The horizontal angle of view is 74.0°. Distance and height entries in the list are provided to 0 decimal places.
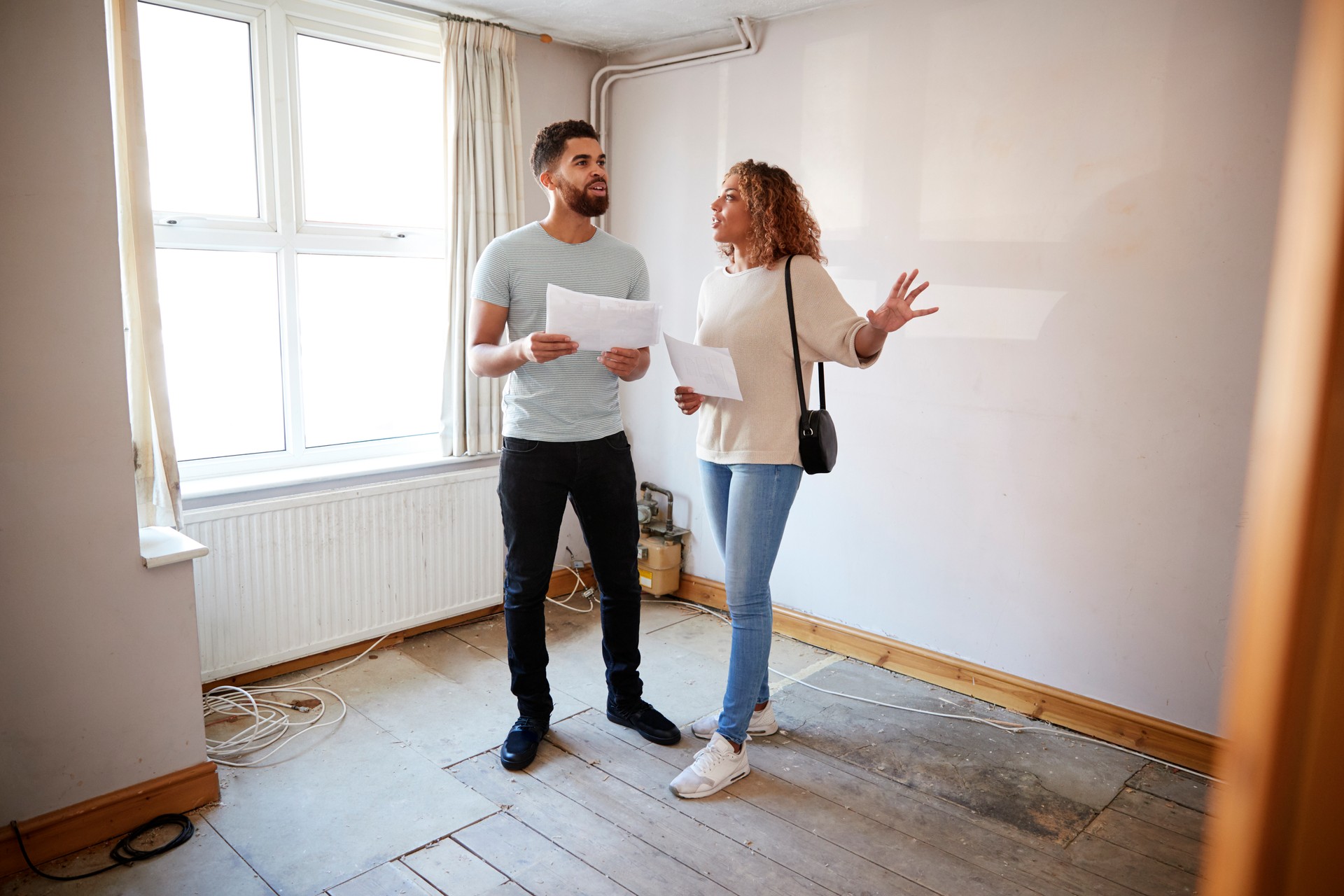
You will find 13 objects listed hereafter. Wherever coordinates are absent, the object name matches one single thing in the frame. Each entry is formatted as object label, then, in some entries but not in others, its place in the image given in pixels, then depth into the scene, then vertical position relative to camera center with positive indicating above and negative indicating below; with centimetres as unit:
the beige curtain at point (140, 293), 248 +4
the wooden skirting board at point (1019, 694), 258 -120
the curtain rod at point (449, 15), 321 +110
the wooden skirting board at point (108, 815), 199 -118
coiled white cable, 254 -124
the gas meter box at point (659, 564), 387 -108
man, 236 -23
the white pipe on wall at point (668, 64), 338 +103
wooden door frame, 30 -8
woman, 221 -17
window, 289 +29
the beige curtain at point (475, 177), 335 +51
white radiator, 284 -90
